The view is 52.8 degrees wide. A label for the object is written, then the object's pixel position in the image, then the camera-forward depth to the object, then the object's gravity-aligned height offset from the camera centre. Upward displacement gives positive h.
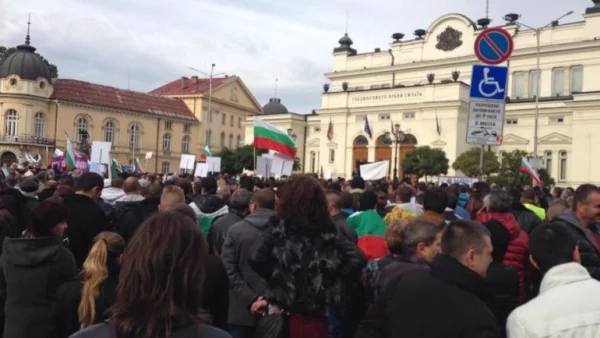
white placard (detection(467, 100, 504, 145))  8.61 +0.83
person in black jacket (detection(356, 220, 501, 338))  2.87 -0.59
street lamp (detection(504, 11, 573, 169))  53.47 +14.92
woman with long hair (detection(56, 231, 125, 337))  3.68 -0.80
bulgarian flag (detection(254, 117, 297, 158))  16.81 +0.87
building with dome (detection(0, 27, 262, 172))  55.19 +5.00
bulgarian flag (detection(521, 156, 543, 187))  19.39 +0.42
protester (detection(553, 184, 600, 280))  5.02 -0.32
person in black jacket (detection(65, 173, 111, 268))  6.24 -0.65
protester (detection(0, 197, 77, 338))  4.34 -0.85
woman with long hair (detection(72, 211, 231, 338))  2.18 -0.46
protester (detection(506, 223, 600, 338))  2.84 -0.60
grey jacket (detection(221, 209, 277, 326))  4.96 -0.84
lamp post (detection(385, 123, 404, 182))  49.41 +3.28
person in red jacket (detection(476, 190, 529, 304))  5.49 -0.48
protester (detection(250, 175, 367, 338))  4.34 -0.65
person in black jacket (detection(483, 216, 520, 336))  4.48 -0.82
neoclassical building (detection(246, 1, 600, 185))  47.59 +6.44
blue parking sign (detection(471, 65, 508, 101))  8.78 +1.42
